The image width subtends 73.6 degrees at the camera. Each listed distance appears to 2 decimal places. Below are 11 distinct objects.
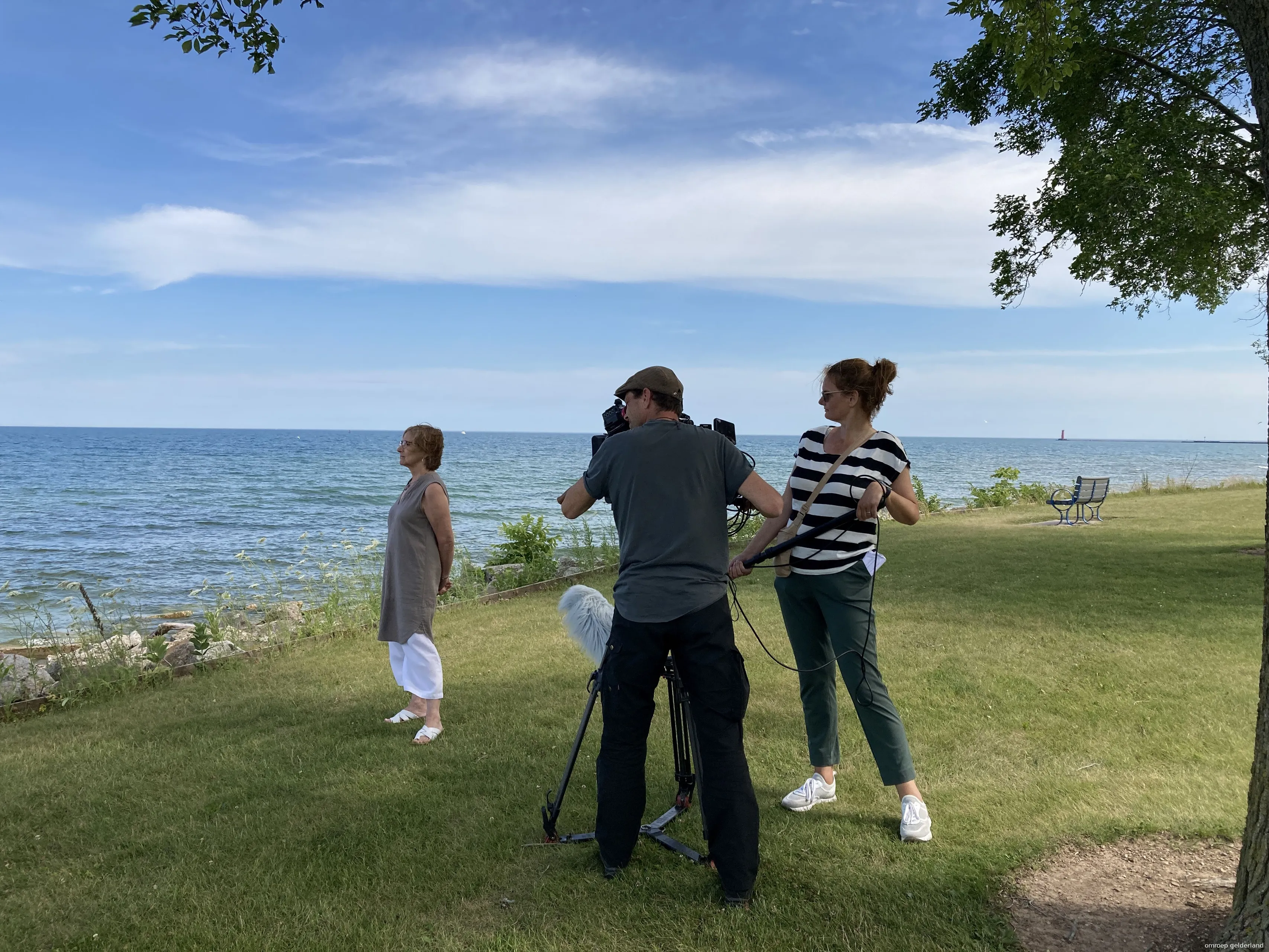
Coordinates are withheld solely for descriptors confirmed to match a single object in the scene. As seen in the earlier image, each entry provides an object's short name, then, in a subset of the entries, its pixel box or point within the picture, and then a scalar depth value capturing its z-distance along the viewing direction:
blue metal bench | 18.31
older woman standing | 5.58
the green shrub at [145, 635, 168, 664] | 7.62
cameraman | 3.40
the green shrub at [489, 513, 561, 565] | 13.08
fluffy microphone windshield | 4.10
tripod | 3.79
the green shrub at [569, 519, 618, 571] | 13.69
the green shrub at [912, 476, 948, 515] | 20.78
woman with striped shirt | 3.85
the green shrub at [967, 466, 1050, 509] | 24.05
